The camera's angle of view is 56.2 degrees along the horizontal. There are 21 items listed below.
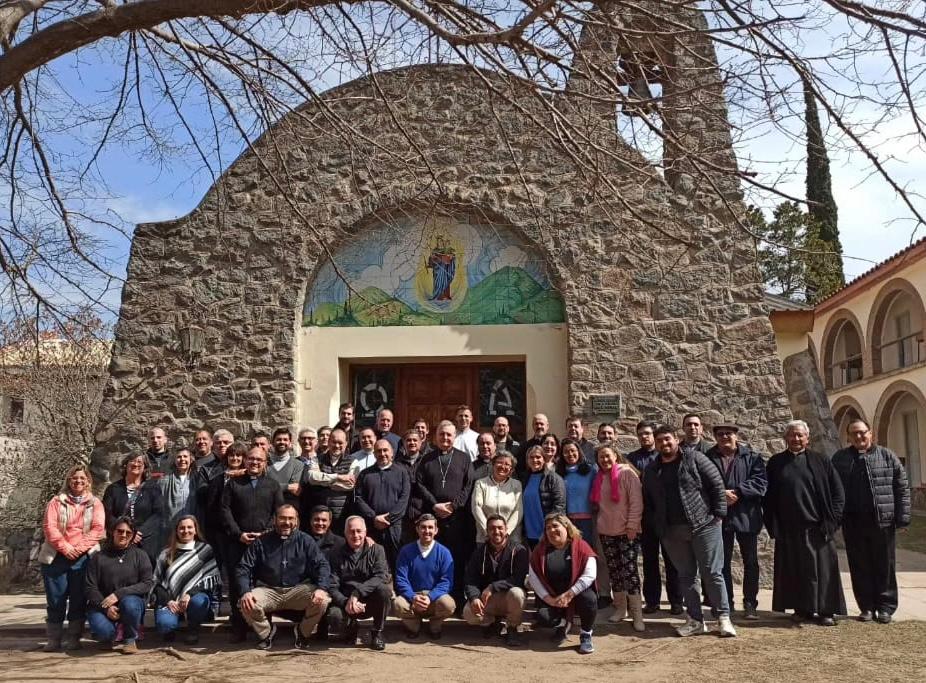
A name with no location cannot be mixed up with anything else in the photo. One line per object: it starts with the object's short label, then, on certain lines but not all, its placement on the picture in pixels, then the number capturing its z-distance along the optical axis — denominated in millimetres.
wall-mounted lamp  8859
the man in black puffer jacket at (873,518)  6461
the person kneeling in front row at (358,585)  5930
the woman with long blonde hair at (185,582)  6105
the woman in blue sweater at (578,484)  6629
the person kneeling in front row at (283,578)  5914
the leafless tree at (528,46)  3711
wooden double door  9086
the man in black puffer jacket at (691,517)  6121
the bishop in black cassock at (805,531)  6398
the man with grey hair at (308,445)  6988
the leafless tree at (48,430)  11938
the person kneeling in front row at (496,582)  5984
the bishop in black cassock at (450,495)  6645
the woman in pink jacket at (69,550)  6109
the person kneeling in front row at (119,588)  5922
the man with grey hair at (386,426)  7273
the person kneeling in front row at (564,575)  5812
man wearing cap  6621
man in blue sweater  6086
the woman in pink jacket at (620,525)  6410
